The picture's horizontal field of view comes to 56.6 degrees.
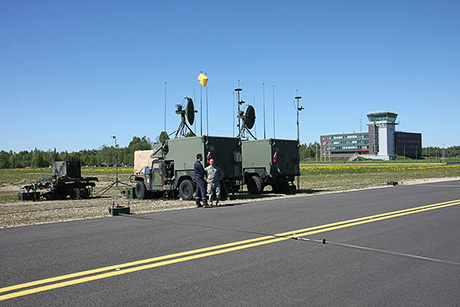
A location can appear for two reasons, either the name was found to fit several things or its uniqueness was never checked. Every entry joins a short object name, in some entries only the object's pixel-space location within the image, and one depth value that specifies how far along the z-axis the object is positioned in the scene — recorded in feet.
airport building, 532.32
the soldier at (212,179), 50.31
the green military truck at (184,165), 59.82
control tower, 528.22
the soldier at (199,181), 49.85
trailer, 75.51
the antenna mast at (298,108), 81.27
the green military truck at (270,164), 69.67
